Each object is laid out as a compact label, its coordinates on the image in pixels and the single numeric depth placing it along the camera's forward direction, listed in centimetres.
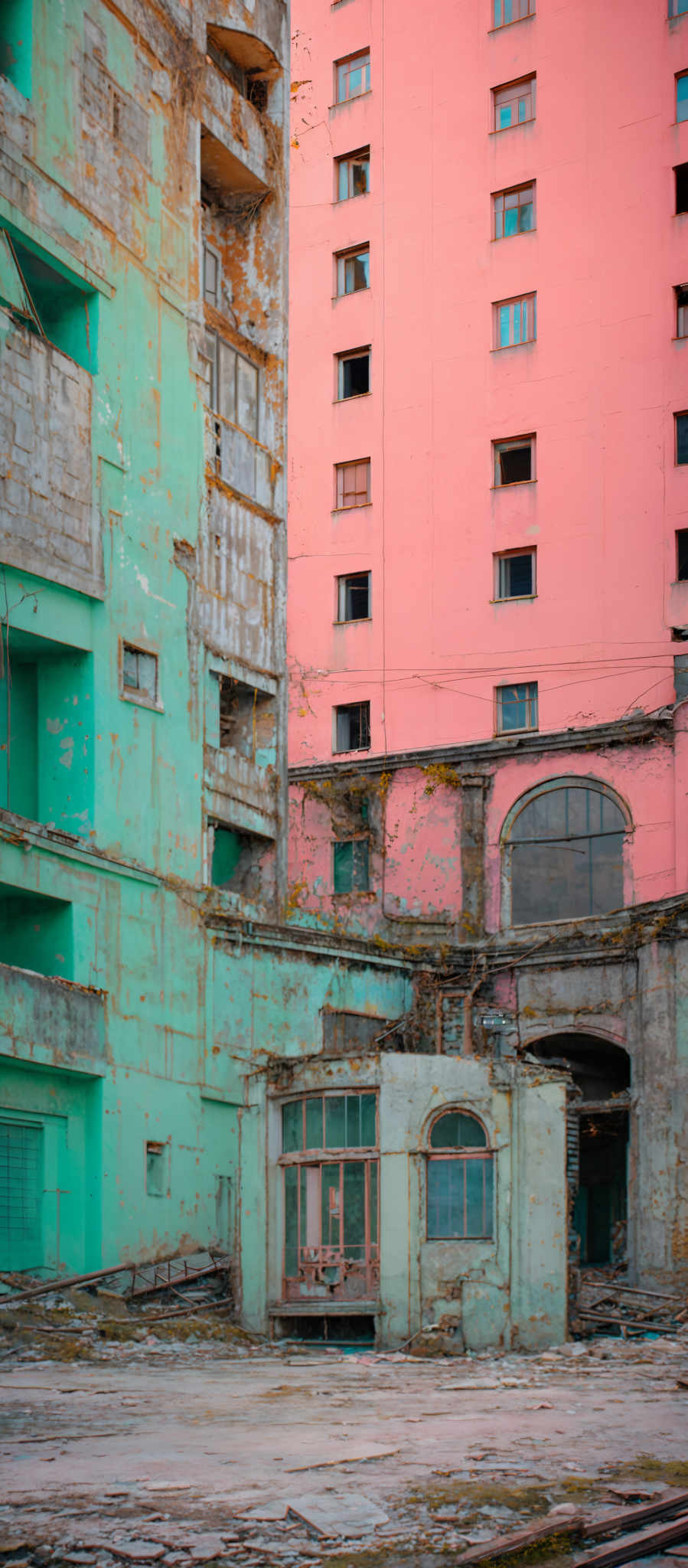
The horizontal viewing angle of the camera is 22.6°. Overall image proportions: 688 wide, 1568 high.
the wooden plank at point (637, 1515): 992
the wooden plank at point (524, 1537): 931
